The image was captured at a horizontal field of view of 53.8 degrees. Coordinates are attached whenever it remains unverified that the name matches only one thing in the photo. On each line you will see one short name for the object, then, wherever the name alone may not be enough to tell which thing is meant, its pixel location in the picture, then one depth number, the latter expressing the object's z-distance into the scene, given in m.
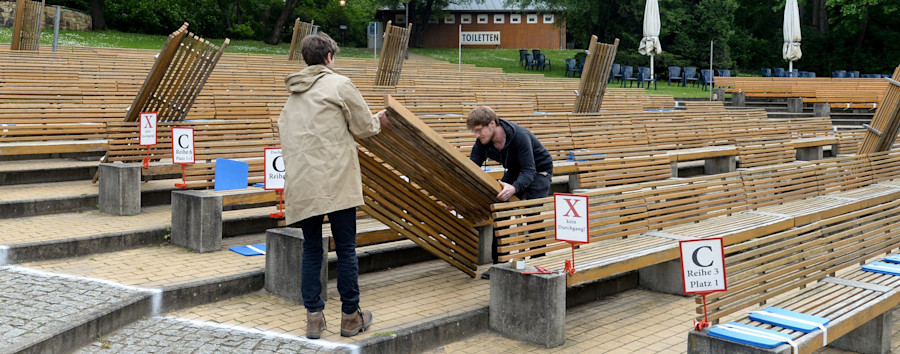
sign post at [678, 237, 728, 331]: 4.79
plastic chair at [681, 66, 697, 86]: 34.22
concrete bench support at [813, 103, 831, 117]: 22.48
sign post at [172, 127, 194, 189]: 7.99
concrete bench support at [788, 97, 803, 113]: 23.94
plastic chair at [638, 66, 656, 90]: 31.11
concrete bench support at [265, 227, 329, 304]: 6.16
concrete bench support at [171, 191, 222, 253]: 7.21
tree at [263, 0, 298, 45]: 39.62
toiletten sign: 53.56
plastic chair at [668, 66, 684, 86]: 34.88
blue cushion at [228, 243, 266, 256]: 7.25
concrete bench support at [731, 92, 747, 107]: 25.67
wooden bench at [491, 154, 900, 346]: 6.29
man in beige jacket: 5.06
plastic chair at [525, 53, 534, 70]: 40.10
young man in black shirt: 6.44
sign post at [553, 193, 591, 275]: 5.72
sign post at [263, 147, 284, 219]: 6.89
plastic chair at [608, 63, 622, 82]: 33.45
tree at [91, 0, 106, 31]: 40.81
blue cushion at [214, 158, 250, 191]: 7.37
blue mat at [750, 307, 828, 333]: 4.95
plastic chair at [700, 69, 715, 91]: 34.84
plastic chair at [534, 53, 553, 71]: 40.19
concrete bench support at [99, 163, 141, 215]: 8.27
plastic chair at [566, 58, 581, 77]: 36.84
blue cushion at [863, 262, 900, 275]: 6.41
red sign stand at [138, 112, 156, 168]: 8.70
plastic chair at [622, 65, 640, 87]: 31.83
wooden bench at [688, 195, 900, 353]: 5.04
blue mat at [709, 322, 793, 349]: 4.55
